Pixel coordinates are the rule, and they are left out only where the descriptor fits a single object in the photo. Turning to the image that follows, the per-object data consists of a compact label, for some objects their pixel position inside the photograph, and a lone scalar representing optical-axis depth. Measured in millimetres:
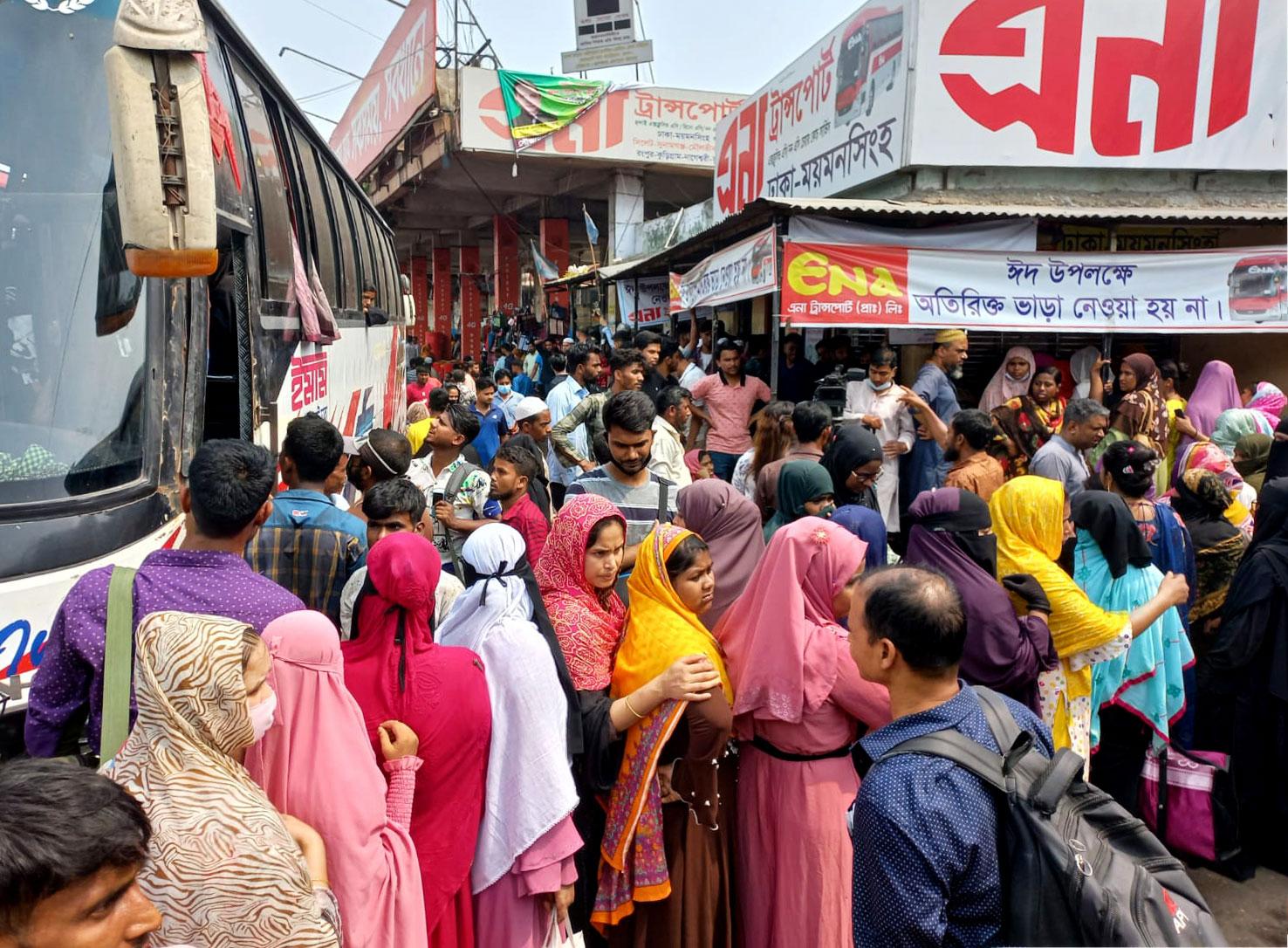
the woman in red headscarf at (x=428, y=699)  2084
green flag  17359
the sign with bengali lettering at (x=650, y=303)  13422
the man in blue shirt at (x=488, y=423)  6723
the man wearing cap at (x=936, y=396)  6223
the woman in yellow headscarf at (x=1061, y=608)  3066
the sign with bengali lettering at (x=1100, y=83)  8445
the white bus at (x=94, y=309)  2275
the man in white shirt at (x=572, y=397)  6086
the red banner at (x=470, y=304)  27359
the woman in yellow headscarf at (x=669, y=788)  2383
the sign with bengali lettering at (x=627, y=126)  17359
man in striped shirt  3902
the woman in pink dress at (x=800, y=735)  2420
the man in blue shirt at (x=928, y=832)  1578
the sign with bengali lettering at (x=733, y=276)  7012
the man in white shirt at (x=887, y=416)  6199
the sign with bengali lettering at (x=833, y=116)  8844
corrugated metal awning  6766
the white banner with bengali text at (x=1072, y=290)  6961
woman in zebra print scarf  1454
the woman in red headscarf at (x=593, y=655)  2338
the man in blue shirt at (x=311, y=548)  3096
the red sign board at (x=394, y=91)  18484
